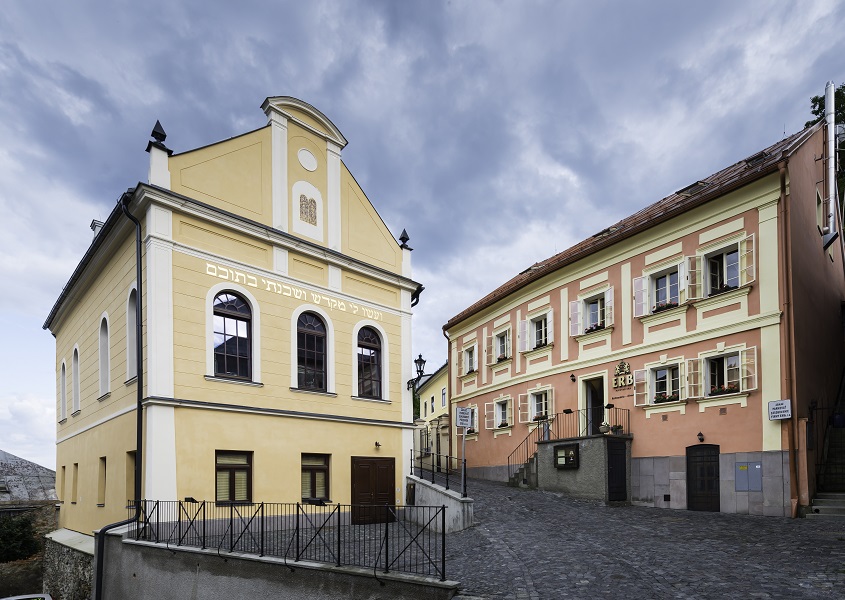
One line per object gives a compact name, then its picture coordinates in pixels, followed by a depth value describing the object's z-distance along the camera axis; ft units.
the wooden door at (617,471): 57.93
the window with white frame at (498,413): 82.28
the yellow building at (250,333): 47.62
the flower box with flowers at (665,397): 57.58
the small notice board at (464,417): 48.96
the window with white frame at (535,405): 74.59
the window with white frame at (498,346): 85.61
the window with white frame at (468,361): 95.42
